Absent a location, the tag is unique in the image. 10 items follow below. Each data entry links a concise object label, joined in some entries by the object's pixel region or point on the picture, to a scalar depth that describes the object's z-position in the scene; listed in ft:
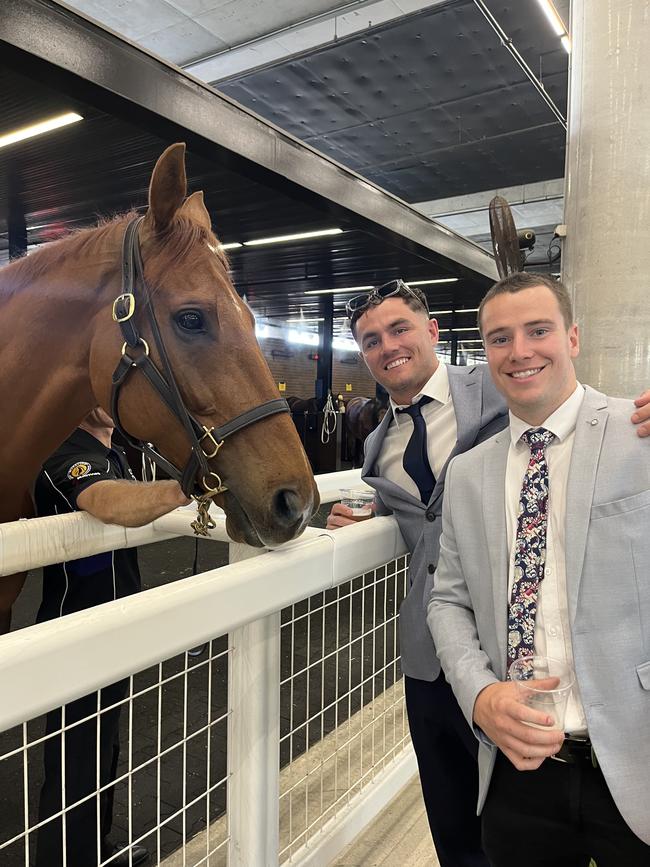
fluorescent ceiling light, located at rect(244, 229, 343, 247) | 23.15
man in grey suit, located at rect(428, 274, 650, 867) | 3.04
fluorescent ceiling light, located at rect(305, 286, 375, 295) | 36.54
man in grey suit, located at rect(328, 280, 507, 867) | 4.66
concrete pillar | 6.11
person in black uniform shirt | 4.16
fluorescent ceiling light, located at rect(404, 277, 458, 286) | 32.35
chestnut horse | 4.25
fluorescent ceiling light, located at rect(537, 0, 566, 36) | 14.79
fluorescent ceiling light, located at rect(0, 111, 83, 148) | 12.98
